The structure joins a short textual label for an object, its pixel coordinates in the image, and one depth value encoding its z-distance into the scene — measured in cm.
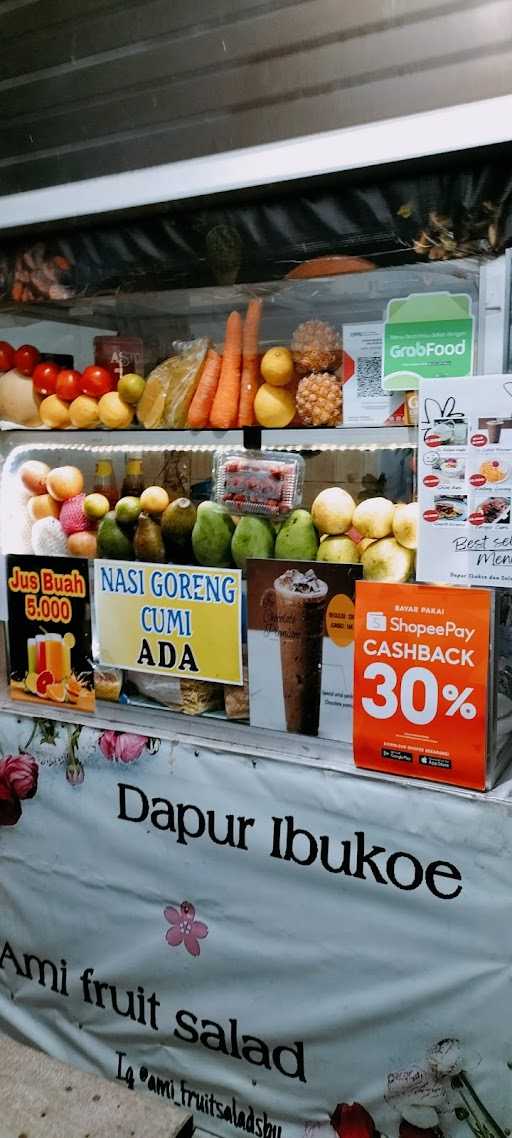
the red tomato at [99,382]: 275
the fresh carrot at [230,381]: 255
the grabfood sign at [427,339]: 220
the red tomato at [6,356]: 297
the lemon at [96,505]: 278
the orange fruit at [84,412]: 277
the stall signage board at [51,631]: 275
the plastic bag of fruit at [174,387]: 262
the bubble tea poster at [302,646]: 234
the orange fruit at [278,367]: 246
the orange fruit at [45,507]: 290
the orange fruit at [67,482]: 285
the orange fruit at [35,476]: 292
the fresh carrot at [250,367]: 253
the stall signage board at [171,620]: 252
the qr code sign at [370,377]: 232
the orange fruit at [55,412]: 284
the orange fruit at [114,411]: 272
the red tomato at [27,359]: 293
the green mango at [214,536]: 255
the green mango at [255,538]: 249
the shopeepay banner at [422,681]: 209
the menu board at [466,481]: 205
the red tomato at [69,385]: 282
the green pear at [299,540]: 243
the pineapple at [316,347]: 239
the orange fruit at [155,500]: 268
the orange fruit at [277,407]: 248
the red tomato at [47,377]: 287
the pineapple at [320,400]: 240
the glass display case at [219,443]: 233
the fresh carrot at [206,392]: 260
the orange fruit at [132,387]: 269
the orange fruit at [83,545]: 281
